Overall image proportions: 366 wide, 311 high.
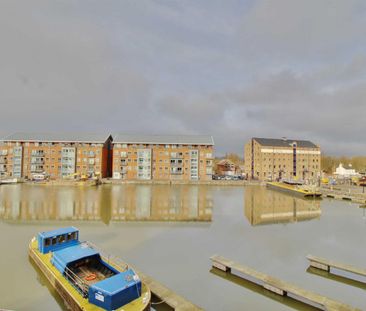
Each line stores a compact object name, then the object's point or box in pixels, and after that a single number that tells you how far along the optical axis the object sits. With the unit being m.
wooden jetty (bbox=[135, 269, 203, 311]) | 8.76
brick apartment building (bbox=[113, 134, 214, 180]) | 68.88
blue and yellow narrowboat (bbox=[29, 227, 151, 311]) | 8.36
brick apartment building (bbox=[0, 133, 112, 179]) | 67.75
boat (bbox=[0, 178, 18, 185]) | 56.26
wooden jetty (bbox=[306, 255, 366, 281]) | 11.98
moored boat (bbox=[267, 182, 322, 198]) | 42.84
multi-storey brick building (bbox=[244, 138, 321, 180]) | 81.75
